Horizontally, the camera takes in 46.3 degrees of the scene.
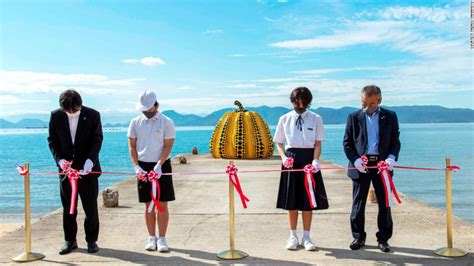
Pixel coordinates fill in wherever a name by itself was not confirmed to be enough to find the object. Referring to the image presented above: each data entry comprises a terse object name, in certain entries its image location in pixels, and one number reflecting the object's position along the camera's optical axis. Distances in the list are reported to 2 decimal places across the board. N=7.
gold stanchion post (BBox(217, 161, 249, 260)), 5.69
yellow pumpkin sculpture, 18.59
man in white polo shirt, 5.79
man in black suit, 5.89
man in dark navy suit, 5.82
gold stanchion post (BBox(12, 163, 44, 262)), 5.82
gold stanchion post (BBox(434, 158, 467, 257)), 5.75
